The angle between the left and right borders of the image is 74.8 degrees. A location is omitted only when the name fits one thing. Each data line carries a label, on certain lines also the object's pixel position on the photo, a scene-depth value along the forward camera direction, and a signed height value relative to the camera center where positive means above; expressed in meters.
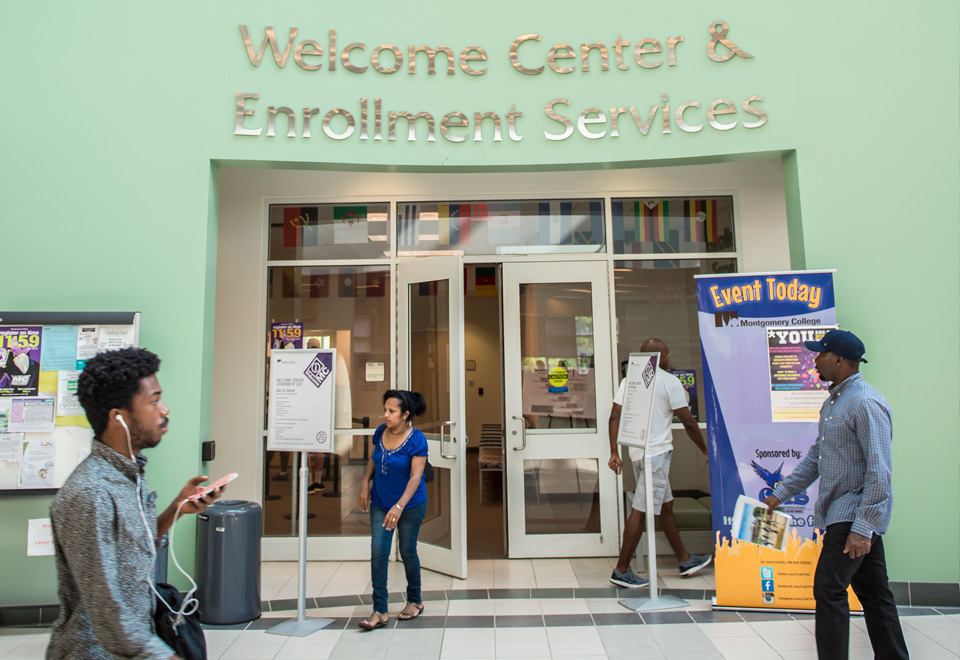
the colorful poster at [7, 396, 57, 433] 4.13 -0.17
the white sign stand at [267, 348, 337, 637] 4.03 -0.16
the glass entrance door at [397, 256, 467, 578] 5.03 +0.02
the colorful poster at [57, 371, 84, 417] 4.16 -0.05
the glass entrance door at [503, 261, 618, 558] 5.54 -0.27
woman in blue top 4.00 -0.69
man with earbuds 1.58 -0.36
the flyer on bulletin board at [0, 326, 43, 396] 4.16 +0.19
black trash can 4.14 -1.21
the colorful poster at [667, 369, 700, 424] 5.70 -0.06
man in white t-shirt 4.77 -0.68
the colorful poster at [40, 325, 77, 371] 4.18 +0.27
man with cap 2.84 -0.59
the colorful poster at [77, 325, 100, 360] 4.20 +0.32
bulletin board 4.12 -0.03
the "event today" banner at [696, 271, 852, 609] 4.13 -0.23
